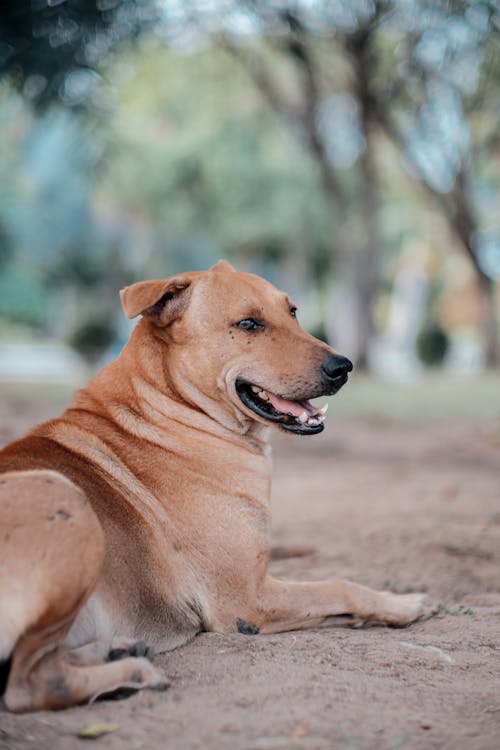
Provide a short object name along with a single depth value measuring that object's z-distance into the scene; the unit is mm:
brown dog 3000
